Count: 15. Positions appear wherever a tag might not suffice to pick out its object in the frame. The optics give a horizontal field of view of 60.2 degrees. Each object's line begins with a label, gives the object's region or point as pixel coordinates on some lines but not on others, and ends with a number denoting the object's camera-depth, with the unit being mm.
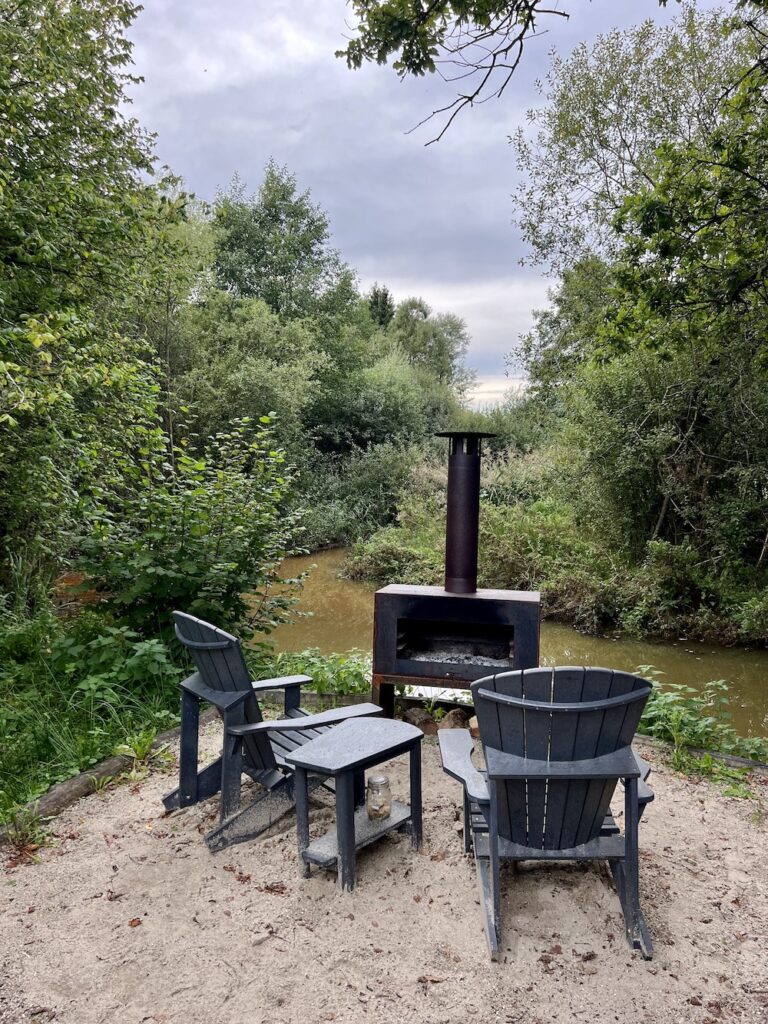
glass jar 2648
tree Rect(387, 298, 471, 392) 29719
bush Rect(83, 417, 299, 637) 4418
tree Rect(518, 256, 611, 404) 12453
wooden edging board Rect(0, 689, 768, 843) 2945
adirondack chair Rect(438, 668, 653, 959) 2000
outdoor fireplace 3570
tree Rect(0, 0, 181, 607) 4547
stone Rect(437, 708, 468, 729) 3902
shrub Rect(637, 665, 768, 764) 3768
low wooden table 2320
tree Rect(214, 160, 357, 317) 18141
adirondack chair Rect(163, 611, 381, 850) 2578
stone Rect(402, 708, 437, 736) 3961
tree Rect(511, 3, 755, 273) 10477
